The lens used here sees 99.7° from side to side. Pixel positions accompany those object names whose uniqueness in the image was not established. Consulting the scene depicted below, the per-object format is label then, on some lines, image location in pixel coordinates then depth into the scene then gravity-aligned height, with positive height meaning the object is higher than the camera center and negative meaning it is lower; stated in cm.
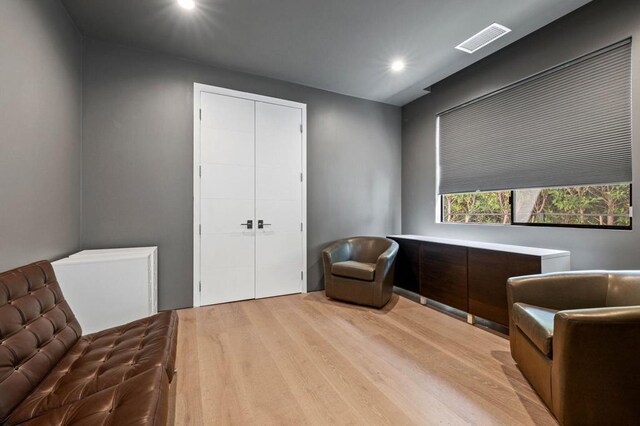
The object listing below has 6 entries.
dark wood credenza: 242 -58
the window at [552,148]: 229 +70
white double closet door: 332 +21
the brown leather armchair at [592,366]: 135 -78
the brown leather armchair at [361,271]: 326 -69
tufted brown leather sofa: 103 -73
